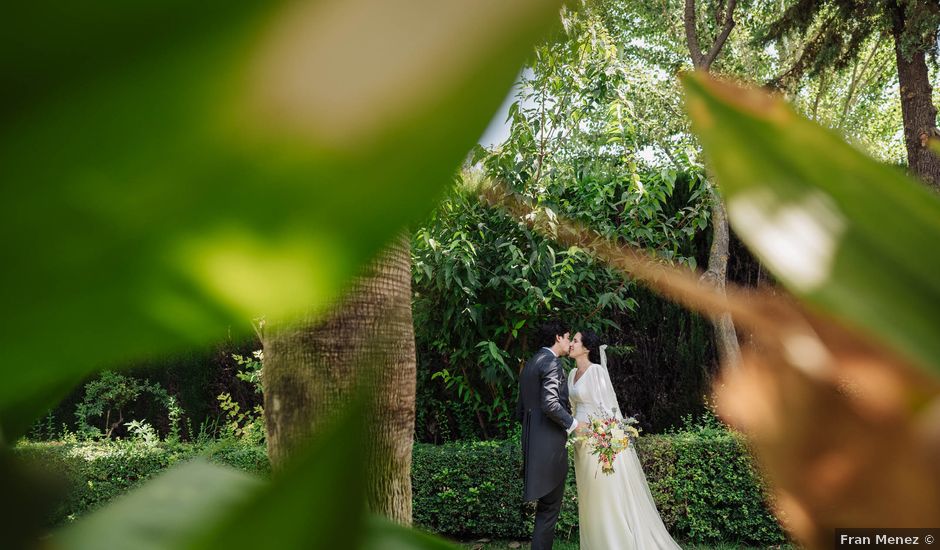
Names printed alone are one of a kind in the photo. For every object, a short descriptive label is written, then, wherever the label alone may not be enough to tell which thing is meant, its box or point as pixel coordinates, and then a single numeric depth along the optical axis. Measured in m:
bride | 5.05
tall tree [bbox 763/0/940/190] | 6.47
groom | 4.58
